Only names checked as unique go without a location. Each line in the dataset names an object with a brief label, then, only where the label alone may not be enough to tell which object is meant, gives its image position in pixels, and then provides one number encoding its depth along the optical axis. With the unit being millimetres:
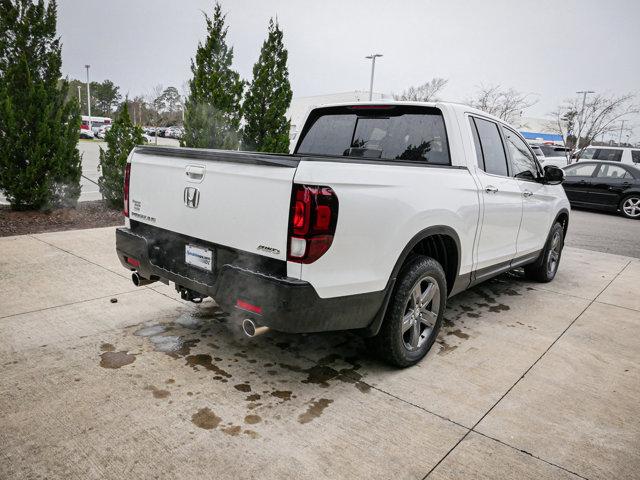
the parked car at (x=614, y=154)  16297
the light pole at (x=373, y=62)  33156
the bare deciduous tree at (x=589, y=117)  29511
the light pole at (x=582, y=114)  31086
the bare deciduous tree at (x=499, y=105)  34250
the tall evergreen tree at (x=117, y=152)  8594
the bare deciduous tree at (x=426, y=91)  34750
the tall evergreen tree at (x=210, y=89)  8586
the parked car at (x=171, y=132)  51566
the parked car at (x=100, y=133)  46691
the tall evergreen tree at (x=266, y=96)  9703
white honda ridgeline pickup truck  2432
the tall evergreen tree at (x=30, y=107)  7199
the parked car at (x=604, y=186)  13281
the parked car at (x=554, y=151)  23330
